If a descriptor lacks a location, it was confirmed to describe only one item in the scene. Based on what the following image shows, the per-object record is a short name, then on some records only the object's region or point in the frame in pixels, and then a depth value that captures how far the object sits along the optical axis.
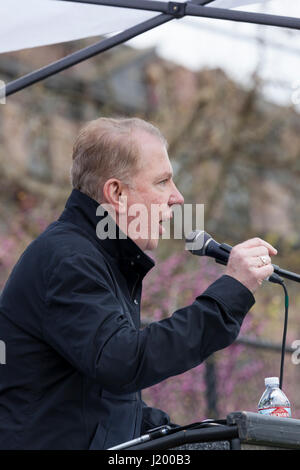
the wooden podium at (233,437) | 3.90
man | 4.25
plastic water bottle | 4.89
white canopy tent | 6.89
